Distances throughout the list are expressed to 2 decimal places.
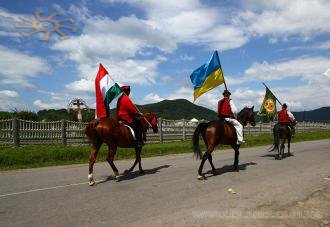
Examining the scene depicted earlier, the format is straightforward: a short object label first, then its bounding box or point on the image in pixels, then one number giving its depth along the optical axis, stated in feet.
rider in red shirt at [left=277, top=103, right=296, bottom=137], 62.23
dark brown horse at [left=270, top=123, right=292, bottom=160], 61.31
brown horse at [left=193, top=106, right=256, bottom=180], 42.34
